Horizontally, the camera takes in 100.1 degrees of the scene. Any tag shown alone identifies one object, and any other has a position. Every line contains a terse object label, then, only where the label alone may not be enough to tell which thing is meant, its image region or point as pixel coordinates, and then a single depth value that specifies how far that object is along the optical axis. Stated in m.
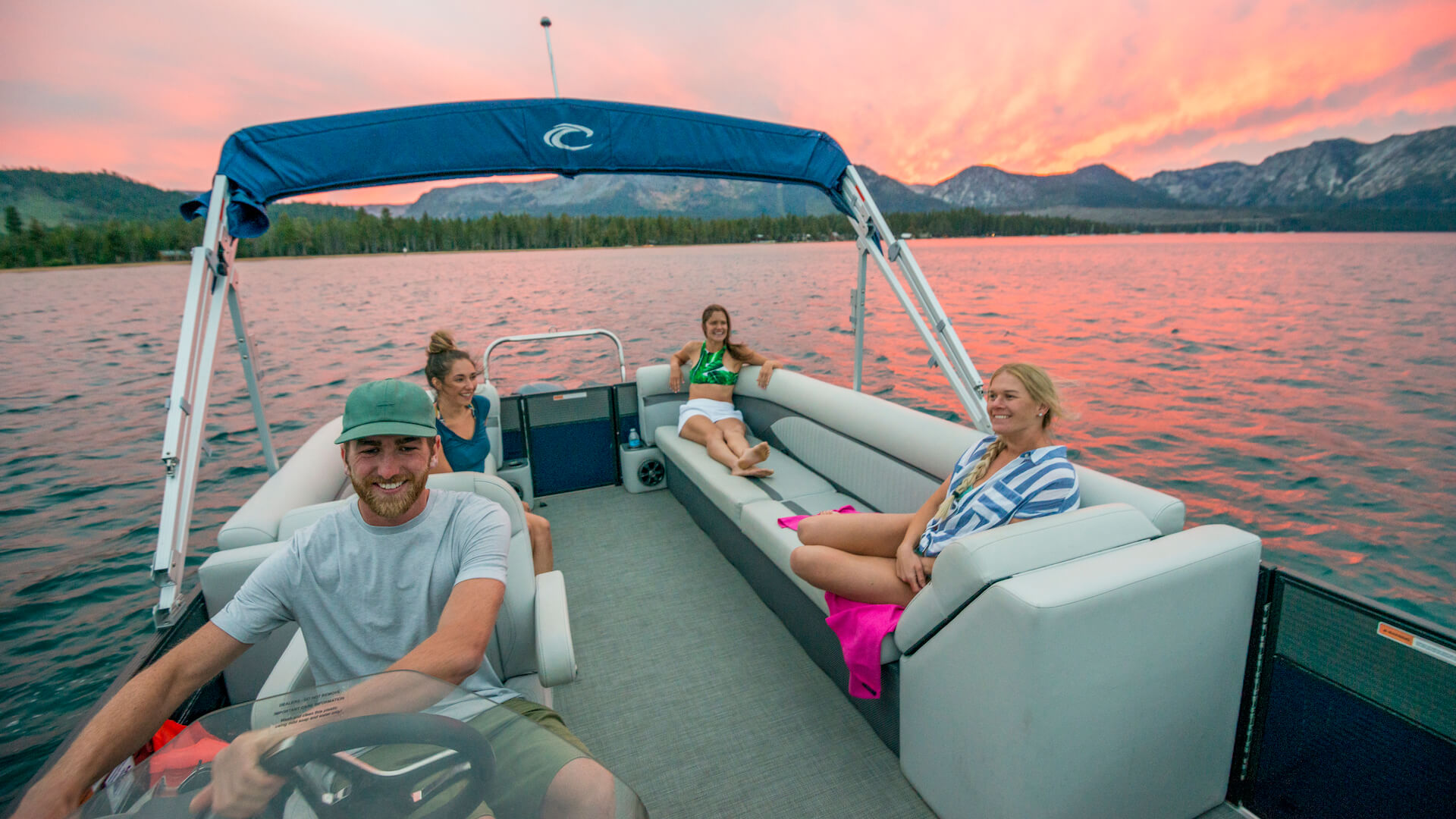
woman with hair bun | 2.90
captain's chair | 1.59
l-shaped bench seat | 1.37
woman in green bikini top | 3.77
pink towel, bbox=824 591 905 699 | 1.81
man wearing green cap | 1.23
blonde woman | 1.78
